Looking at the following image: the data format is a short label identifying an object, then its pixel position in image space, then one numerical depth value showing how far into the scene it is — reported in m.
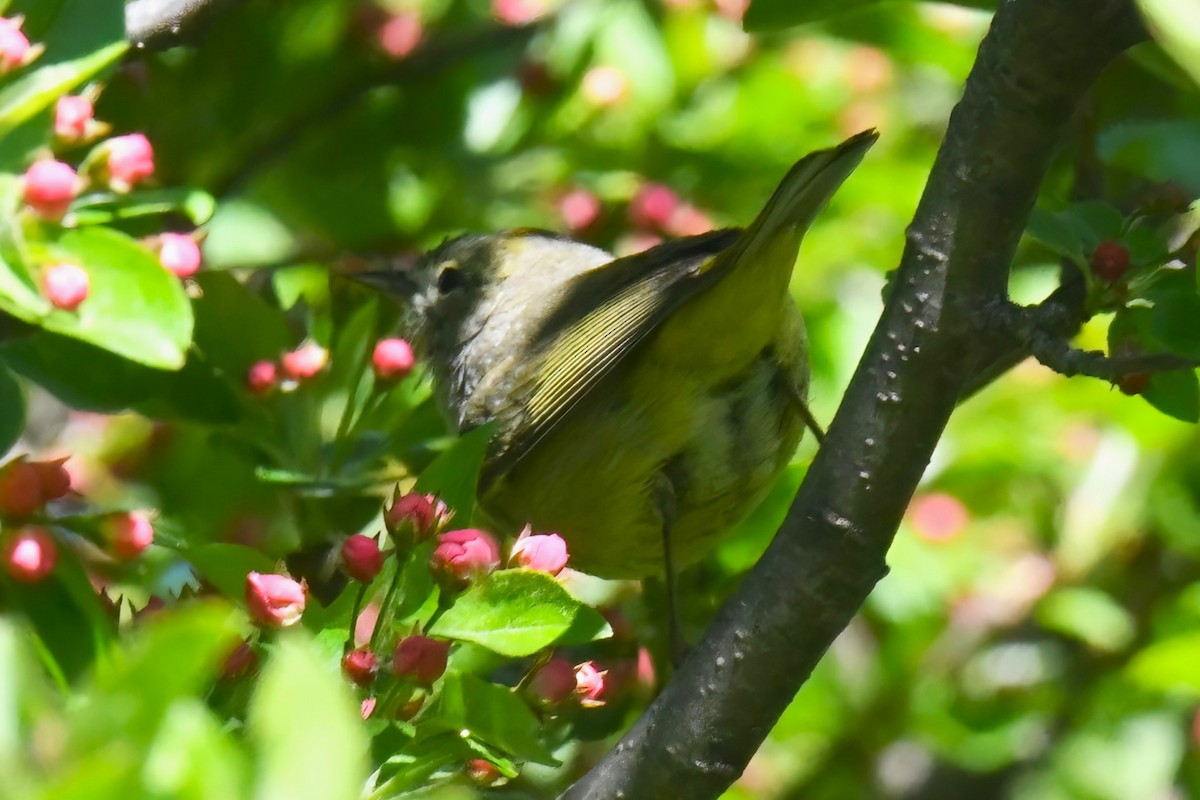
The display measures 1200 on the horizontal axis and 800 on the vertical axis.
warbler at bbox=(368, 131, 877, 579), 5.83
